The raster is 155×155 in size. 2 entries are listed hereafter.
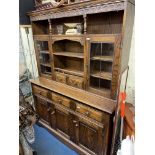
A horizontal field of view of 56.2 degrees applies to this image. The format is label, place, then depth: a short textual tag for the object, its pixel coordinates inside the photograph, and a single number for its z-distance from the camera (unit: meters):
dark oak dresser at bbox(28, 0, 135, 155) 1.47
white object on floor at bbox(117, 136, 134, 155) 1.16
